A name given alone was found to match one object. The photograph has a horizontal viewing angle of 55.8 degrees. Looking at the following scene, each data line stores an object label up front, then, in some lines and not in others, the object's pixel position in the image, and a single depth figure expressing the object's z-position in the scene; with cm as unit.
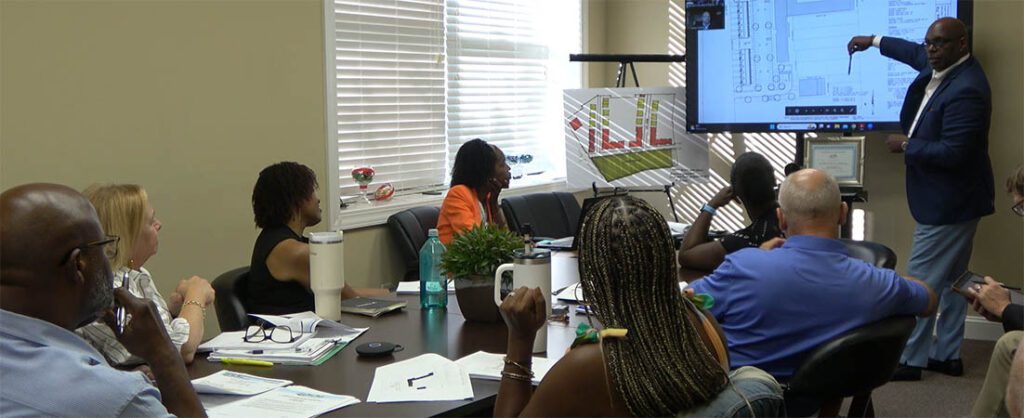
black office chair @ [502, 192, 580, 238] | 531
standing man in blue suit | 434
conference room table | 202
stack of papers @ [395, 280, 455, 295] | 322
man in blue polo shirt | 242
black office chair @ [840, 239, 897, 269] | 309
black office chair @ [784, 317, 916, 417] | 230
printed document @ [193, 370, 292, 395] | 211
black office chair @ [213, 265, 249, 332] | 293
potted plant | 268
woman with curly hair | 309
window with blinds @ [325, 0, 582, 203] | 488
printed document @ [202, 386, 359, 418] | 197
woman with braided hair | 164
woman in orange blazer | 444
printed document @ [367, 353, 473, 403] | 207
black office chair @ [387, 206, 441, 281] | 477
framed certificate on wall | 508
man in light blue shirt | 139
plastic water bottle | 292
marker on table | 235
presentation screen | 491
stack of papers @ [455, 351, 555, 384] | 222
